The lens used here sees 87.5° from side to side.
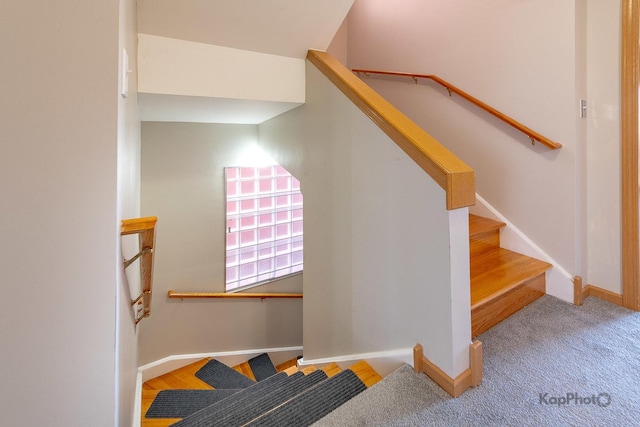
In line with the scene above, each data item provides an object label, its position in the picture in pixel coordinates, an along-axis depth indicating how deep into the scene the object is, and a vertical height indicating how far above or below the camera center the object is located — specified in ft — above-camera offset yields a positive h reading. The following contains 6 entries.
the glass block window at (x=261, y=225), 11.48 -0.42
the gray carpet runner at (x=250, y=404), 4.74 -2.94
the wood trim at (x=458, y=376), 4.09 -2.05
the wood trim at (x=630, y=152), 5.58 +0.98
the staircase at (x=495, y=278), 5.36 -1.18
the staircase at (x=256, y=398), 4.42 -2.95
